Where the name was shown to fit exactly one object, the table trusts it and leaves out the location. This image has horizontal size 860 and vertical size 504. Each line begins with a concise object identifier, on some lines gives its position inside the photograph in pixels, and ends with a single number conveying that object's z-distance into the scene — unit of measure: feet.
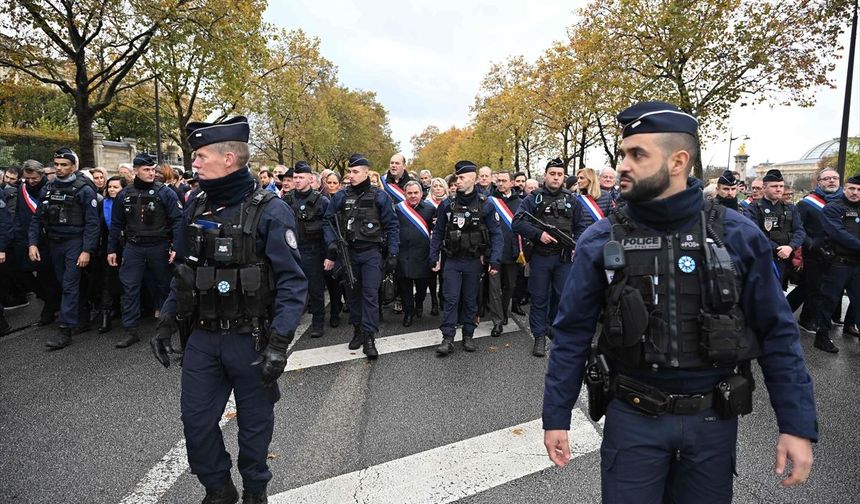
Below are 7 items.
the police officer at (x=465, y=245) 18.80
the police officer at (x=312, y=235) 21.61
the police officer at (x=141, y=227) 19.04
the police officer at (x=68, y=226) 19.13
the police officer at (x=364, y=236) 18.38
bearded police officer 5.94
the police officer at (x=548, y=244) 18.42
